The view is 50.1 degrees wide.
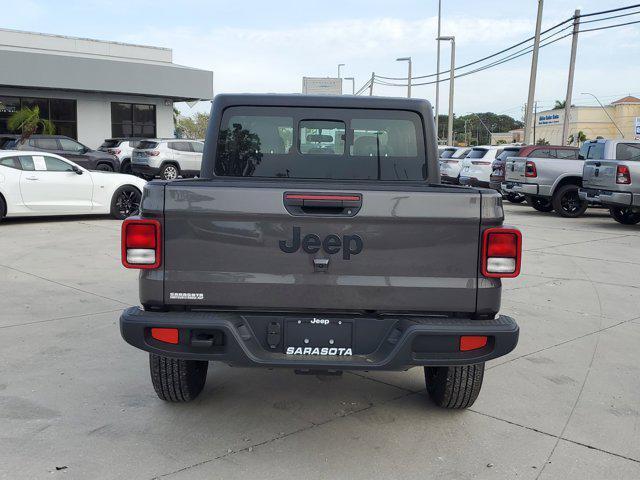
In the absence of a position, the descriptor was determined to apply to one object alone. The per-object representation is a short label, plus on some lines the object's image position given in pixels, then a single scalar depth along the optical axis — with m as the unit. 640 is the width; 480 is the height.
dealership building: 26.50
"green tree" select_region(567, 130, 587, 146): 80.19
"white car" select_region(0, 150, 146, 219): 13.04
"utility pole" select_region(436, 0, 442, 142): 45.37
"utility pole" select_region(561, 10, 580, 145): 28.59
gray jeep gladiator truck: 3.52
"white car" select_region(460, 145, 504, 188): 21.11
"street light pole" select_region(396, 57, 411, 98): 49.28
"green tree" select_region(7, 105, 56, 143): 25.83
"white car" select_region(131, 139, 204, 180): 24.02
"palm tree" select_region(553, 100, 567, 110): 118.06
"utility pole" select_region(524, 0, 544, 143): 28.27
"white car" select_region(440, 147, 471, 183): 24.36
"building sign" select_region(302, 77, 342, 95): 51.91
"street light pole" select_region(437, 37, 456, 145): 39.67
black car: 22.17
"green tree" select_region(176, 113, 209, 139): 63.62
